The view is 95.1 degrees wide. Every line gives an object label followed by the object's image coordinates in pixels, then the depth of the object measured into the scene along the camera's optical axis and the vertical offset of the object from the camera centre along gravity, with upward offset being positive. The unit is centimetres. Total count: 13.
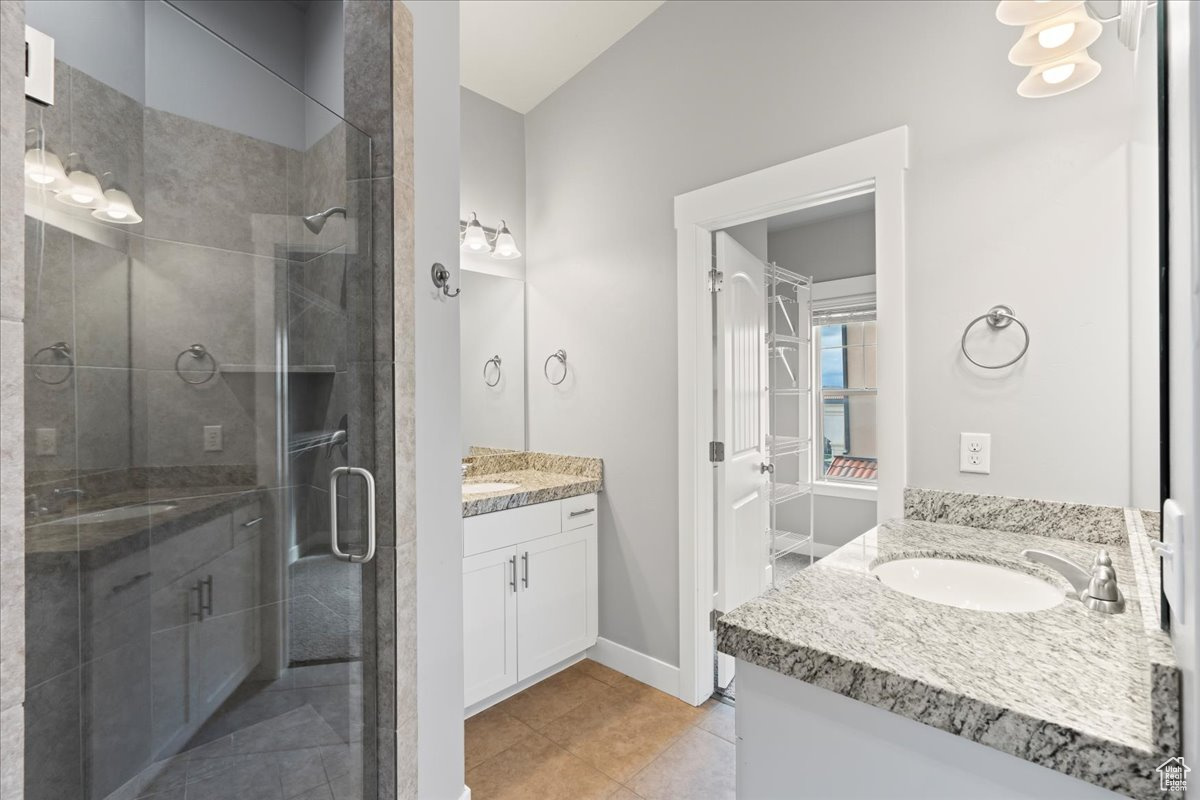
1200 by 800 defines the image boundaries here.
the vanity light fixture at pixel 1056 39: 122 +82
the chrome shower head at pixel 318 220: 123 +41
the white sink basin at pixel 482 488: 241 -40
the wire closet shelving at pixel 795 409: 380 -8
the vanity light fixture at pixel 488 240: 269 +80
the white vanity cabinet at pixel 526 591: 217 -83
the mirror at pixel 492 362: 280 +20
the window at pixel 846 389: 397 +6
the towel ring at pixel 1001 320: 156 +22
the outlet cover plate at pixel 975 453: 161 -16
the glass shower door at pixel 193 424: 81 -4
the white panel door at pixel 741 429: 242 -14
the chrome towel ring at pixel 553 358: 287 +21
